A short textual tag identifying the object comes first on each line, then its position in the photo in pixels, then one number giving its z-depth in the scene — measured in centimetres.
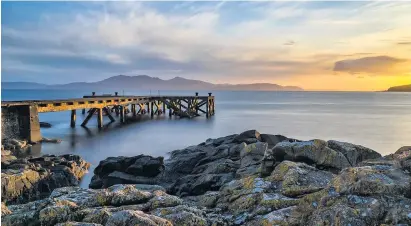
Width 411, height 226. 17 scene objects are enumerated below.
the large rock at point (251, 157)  1071
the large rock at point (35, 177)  1290
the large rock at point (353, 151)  963
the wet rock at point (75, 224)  575
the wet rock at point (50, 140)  2892
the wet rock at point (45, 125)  4294
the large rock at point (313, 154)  902
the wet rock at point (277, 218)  593
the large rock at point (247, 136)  1914
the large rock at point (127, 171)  1509
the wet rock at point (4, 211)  719
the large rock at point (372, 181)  593
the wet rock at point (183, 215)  619
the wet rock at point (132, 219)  567
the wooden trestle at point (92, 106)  2673
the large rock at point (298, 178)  705
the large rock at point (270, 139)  1925
